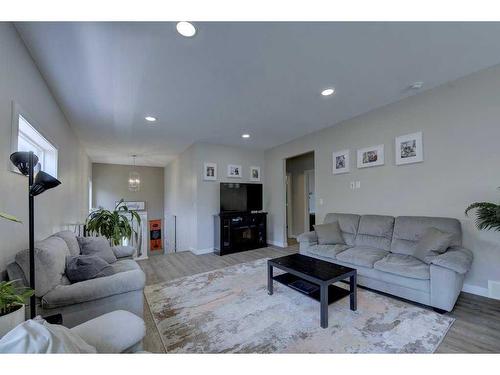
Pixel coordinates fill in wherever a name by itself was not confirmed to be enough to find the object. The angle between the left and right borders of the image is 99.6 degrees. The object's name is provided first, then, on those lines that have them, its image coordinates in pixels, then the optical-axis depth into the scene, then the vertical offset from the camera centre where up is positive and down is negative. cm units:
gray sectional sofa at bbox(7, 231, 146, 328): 155 -74
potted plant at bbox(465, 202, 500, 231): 210 -27
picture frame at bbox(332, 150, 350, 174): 383 +56
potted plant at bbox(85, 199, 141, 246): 356 -53
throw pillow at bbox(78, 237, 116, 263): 255 -65
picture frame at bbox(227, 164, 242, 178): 524 +56
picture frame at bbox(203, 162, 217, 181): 488 +52
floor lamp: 134 +9
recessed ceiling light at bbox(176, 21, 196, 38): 160 +129
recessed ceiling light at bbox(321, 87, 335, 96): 270 +131
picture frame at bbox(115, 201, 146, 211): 738 -37
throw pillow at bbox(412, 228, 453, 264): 231 -60
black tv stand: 466 -90
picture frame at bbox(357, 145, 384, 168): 337 +57
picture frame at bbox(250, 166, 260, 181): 562 +52
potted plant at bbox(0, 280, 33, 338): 96 -55
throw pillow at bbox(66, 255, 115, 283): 188 -67
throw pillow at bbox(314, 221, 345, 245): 333 -68
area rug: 168 -123
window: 201 +59
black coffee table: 196 -86
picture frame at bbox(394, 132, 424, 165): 295 +60
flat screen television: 492 -10
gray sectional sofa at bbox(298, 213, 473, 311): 210 -81
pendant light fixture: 600 +33
